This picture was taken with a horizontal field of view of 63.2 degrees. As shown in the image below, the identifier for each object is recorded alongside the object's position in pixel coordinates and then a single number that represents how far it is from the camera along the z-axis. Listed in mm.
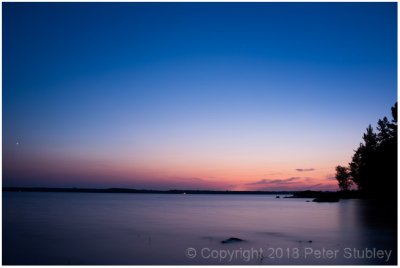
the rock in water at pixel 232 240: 22859
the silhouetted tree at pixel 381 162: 52375
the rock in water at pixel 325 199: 86062
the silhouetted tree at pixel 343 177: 99500
